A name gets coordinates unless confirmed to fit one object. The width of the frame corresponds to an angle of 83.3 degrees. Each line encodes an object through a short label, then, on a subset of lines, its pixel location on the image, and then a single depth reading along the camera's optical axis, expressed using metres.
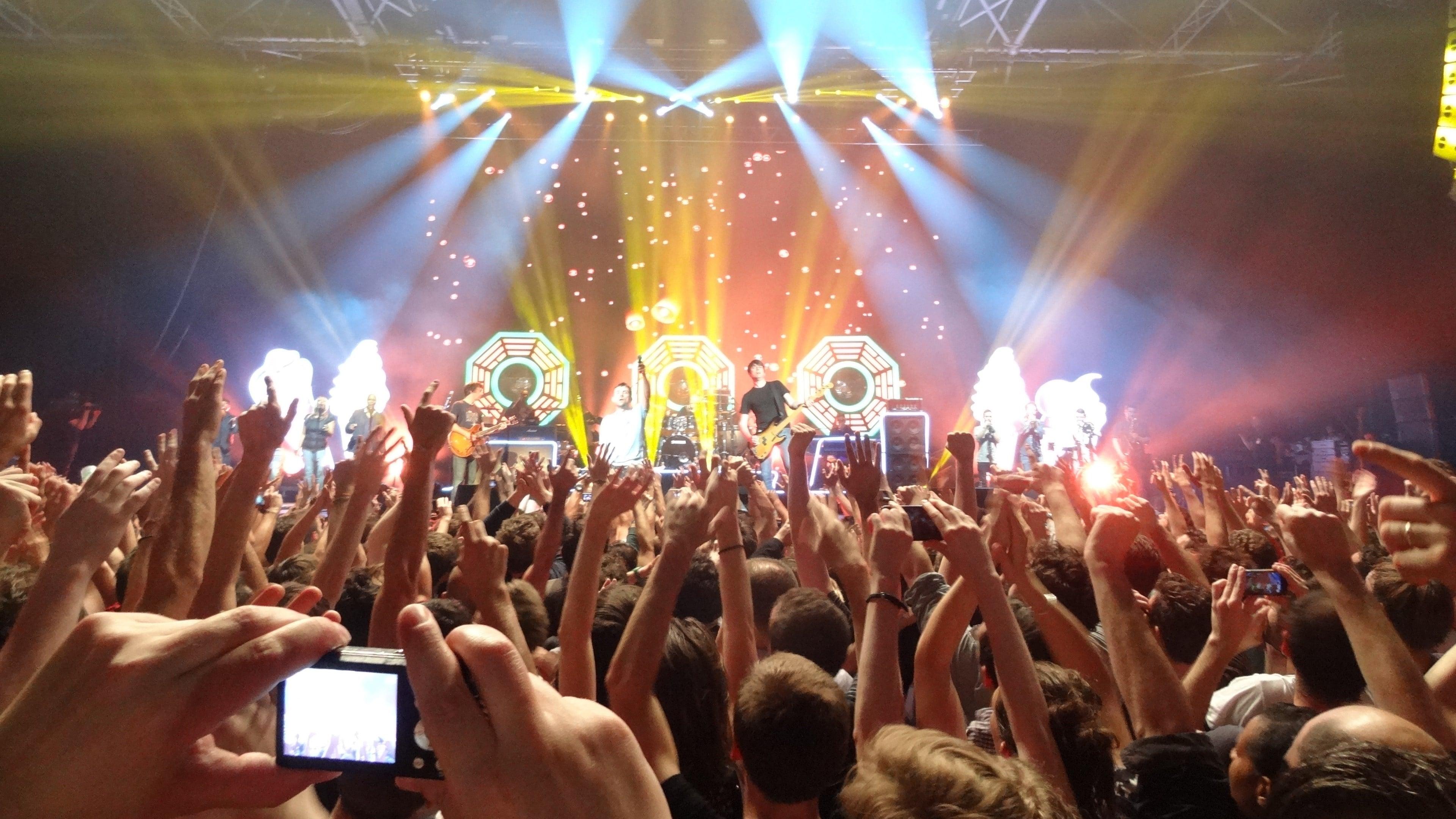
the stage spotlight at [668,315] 13.00
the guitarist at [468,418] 10.40
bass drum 10.83
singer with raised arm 11.41
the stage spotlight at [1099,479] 4.53
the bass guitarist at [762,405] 10.62
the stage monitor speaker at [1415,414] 8.80
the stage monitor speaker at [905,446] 10.31
